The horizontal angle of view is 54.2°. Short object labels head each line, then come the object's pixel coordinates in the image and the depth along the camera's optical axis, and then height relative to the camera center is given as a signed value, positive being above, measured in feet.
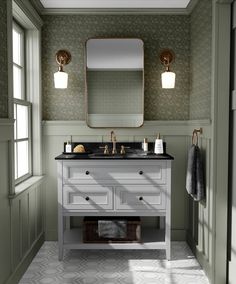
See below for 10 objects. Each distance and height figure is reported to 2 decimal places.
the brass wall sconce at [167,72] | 7.59 +1.95
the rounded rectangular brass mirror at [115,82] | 7.76 +1.67
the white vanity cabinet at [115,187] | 6.72 -1.63
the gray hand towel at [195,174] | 6.40 -1.21
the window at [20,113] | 6.78 +0.55
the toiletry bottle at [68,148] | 7.73 -0.57
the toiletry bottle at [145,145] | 7.79 -0.47
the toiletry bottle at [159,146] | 7.53 -0.48
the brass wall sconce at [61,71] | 7.58 +1.99
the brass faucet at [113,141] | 7.78 -0.33
